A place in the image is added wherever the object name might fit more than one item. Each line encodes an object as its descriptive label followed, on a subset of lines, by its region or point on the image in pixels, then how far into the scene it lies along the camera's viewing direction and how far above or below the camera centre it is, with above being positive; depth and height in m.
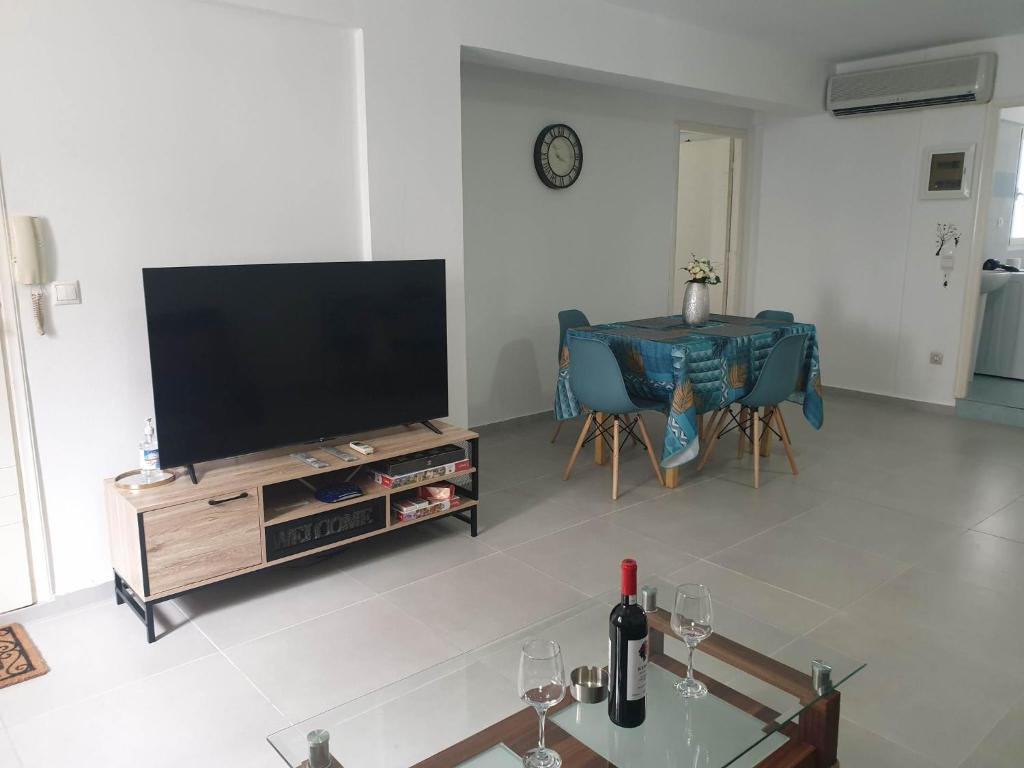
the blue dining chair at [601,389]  4.26 -0.86
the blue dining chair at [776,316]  5.78 -0.62
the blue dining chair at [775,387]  4.40 -0.88
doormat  2.67 -1.48
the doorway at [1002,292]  6.70 -0.53
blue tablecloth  4.29 -0.78
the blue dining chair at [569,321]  5.35 -0.61
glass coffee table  1.79 -1.16
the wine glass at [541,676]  1.69 -0.94
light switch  2.96 -0.23
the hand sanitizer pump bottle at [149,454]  3.08 -0.86
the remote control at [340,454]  3.38 -0.95
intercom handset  2.81 -0.09
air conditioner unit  5.76 +1.10
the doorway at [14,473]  2.87 -0.90
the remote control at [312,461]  3.25 -0.94
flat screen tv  2.99 -0.50
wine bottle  1.77 -0.98
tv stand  2.86 -1.13
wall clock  5.64 +0.53
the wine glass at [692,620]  2.02 -0.99
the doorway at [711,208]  7.41 +0.22
